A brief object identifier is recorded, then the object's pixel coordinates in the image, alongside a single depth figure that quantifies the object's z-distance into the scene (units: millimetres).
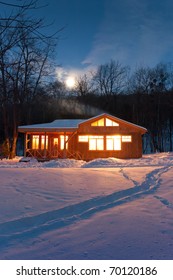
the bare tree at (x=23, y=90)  23625
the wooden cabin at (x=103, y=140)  21484
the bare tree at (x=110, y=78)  39159
